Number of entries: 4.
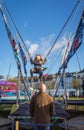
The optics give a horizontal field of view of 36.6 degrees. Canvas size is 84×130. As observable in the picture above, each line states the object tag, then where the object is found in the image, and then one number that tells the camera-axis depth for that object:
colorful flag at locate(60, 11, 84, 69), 6.49
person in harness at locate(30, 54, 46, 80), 6.62
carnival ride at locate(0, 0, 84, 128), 6.53
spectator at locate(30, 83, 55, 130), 3.34
